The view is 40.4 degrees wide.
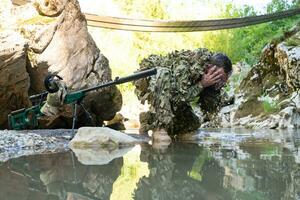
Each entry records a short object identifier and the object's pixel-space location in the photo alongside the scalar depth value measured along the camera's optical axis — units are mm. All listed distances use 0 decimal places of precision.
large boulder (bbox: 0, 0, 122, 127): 4988
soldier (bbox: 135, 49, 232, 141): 3467
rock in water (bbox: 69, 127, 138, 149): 2975
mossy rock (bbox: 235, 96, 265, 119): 7907
